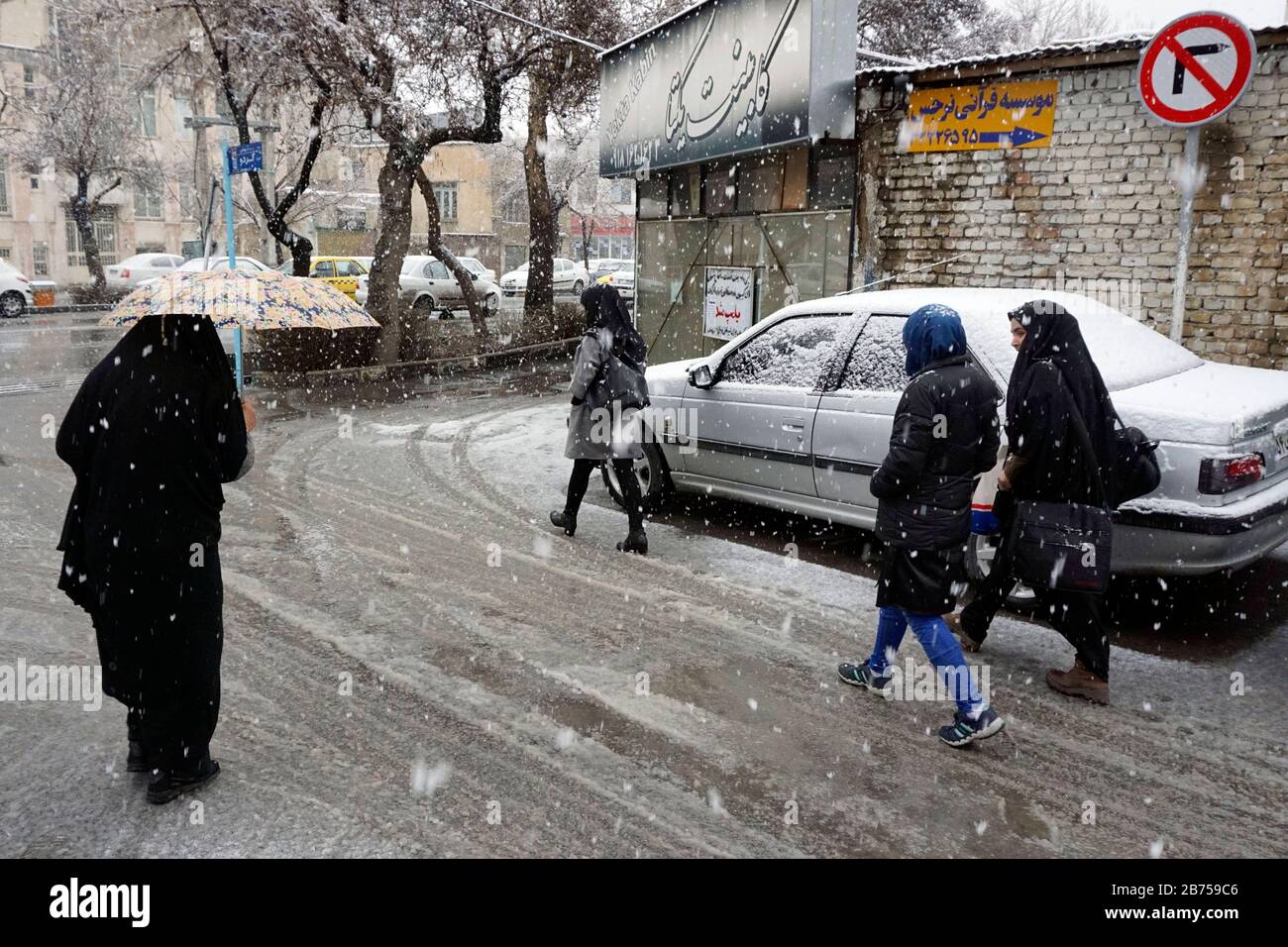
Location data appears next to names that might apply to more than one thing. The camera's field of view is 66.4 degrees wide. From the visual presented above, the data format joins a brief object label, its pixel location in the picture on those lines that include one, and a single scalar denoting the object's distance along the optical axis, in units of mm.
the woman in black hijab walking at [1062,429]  4039
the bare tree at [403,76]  15203
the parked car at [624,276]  34022
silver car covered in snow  4680
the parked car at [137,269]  30688
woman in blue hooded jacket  3730
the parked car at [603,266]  39850
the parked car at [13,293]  24531
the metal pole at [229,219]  11056
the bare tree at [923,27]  22734
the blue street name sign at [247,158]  11742
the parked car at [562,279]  37594
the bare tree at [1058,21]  33812
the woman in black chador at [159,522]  3186
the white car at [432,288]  27609
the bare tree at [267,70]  14922
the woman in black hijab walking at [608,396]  6379
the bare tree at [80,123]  30062
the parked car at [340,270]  26188
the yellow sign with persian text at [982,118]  9109
